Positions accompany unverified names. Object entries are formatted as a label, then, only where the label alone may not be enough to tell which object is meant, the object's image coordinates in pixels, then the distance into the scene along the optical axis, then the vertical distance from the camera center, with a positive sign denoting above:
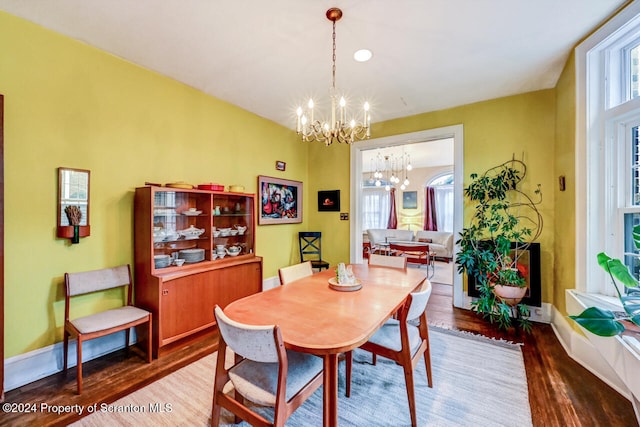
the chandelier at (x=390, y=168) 6.86 +1.34
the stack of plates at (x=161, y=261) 2.56 -0.48
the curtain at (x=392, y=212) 8.55 +0.00
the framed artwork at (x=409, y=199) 8.27 +0.40
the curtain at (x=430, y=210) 7.89 +0.07
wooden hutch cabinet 2.43 -0.49
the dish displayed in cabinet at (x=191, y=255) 2.81 -0.46
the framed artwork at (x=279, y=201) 3.98 +0.18
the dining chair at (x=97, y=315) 1.99 -0.86
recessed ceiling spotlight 2.36 +1.43
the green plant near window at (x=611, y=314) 1.29 -0.50
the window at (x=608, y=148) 1.94 +0.51
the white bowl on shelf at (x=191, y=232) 2.87 -0.22
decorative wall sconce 2.15 +0.07
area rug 1.65 -1.28
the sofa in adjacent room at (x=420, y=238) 6.96 -0.73
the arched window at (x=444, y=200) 7.80 +0.36
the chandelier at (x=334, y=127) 1.95 +0.68
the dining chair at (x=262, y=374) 1.13 -0.82
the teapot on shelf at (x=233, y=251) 3.26 -0.48
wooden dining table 1.21 -0.57
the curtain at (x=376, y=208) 8.81 +0.14
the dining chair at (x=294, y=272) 2.20 -0.53
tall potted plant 2.89 -0.32
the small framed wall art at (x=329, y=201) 4.51 +0.19
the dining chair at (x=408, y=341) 1.58 -0.85
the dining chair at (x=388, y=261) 2.66 -0.51
